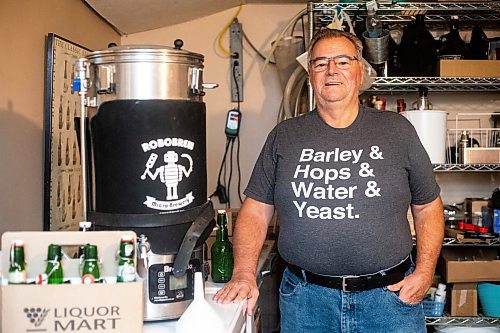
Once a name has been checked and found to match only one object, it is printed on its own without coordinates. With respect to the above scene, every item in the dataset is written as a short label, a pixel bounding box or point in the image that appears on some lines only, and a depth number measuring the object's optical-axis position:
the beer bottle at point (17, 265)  1.15
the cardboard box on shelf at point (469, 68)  2.80
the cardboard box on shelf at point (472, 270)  2.74
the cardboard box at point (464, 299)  2.77
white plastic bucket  2.79
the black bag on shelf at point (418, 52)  2.89
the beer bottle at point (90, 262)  1.21
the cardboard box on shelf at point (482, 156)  2.82
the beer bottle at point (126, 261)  1.20
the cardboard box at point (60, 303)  1.14
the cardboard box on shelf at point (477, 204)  2.97
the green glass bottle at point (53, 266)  1.19
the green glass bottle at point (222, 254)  2.00
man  1.76
